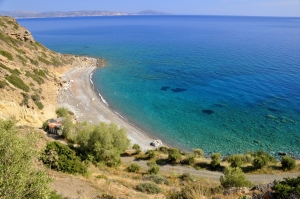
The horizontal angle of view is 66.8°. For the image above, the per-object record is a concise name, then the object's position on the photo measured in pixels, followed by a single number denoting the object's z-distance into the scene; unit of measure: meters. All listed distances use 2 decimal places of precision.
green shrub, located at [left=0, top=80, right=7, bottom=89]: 34.62
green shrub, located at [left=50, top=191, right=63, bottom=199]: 14.07
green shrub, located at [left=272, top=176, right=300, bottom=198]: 12.95
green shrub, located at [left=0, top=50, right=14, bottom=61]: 48.72
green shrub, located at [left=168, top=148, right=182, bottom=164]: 30.55
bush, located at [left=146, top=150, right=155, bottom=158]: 31.98
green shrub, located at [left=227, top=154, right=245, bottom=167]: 28.90
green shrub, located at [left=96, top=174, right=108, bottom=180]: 20.95
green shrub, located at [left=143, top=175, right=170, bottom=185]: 22.52
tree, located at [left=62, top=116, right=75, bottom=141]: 31.97
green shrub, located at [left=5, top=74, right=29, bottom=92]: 39.25
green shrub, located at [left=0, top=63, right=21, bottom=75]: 42.69
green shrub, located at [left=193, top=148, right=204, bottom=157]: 34.24
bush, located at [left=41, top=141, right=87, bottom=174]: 20.94
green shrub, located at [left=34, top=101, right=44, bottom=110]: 40.69
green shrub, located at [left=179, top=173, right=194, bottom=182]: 24.71
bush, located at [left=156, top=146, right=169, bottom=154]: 34.59
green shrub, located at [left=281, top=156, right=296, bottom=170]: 27.98
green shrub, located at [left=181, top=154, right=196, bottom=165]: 30.45
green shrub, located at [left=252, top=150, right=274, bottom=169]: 28.22
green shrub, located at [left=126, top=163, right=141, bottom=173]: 27.05
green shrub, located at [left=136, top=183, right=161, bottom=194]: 18.61
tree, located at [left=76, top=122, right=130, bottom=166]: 26.71
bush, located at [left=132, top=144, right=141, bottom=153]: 34.38
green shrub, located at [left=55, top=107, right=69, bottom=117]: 41.38
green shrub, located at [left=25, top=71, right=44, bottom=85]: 48.11
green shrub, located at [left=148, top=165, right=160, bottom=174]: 26.44
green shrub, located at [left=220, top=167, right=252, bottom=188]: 19.88
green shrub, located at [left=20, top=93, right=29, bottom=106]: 35.94
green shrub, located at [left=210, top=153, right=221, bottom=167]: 29.34
